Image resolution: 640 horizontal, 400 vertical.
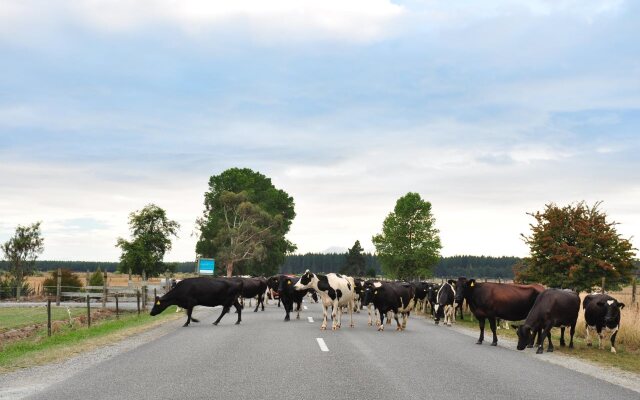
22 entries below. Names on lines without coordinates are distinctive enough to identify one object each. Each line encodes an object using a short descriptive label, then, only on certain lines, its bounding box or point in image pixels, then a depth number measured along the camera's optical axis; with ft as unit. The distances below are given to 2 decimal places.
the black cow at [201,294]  84.07
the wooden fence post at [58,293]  135.65
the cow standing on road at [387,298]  73.72
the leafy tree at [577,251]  104.58
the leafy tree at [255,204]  291.99
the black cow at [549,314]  54.08
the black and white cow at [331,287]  75.66
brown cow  60.39
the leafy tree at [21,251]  168.04
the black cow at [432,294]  98.27
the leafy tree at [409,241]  278.67
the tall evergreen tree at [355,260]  458.91
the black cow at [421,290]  105.81
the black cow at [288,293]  86.37
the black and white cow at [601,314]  55.06
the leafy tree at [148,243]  274.36
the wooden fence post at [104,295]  127.22
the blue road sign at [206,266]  186.60
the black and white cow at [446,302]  83.82
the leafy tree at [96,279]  182.73
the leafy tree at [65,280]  170.09
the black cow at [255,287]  114.52
